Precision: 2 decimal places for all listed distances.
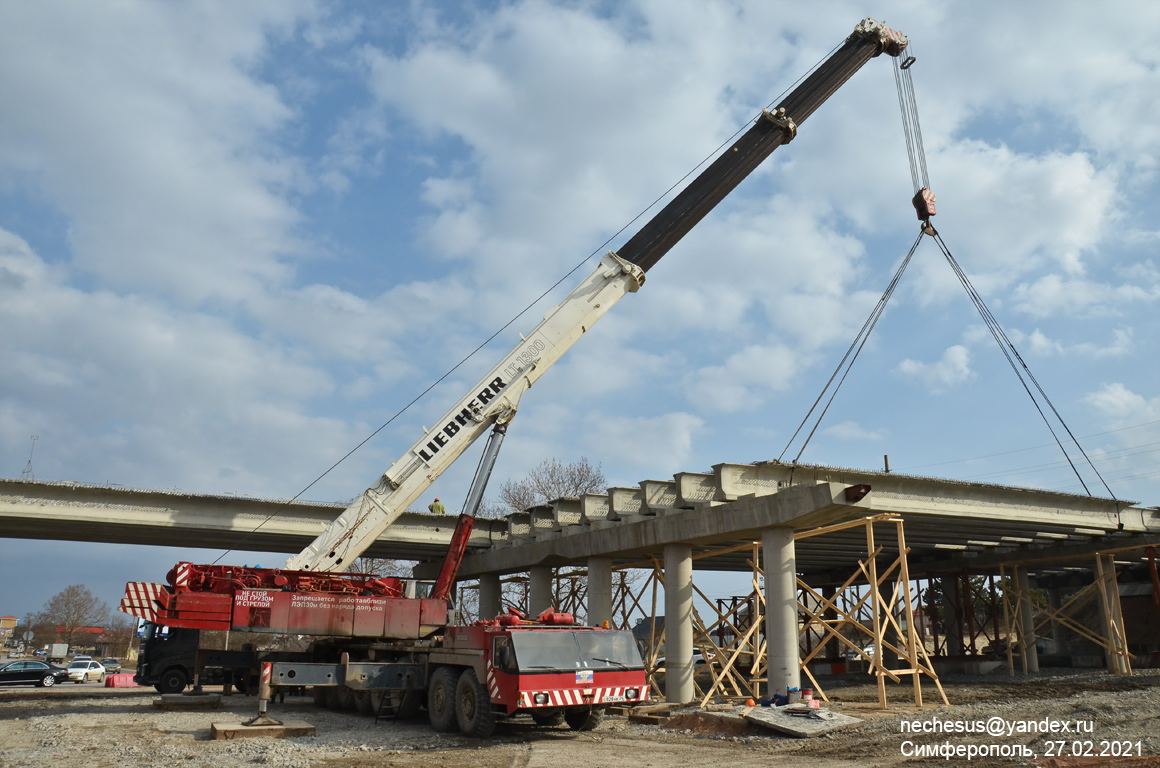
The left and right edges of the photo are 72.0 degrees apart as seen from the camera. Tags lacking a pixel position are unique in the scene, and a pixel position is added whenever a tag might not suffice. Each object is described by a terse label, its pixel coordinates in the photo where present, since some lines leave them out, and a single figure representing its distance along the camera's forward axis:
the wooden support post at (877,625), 15.20
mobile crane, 13.05
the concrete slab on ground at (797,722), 12.35
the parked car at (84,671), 34.81
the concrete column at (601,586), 23.17
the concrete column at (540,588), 26.53
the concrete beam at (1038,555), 25.83
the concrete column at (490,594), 30.42
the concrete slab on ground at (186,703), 18.28
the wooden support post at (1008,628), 28.19
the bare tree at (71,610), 99.56
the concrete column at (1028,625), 29.61
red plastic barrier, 31.23
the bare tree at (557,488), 44.96
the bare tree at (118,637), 90.12
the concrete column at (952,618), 34.16
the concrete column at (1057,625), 43.03
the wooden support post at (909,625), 15.35
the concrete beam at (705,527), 16.20
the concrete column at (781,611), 16.66
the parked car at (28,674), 29.92
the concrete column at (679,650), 19.48
